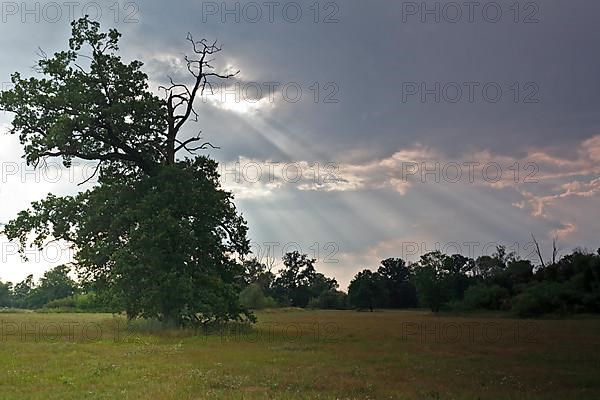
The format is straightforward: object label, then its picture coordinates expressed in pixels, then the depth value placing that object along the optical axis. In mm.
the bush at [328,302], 149625
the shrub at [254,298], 110688
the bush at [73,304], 109281
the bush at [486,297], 89500
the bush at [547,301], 72938
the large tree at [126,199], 36500
